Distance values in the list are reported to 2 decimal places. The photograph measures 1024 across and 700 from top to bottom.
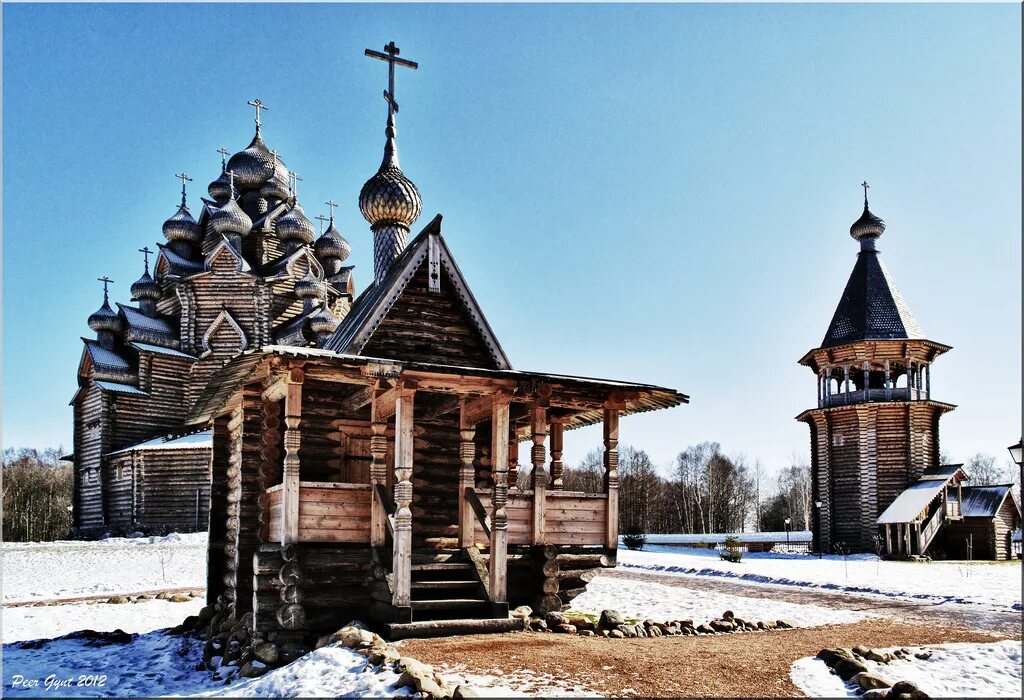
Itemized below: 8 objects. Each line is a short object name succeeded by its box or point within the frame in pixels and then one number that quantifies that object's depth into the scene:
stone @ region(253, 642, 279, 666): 11.45
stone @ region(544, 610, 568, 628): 12.57
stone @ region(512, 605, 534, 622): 12.54
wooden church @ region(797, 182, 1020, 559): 36.62
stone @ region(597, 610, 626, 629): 12.26
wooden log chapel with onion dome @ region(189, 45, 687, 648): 11.94
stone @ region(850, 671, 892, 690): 8.22
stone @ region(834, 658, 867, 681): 8.73
